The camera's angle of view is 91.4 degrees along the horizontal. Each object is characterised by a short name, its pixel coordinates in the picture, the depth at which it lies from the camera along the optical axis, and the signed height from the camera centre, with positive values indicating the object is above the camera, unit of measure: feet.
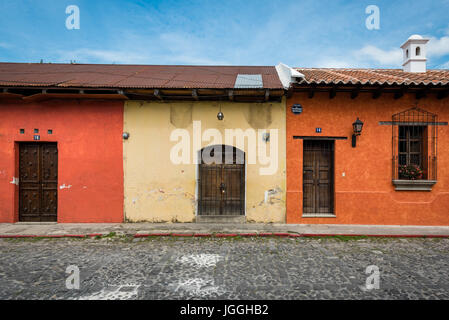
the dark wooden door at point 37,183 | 22.56 -2.17
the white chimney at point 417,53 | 27.53 +14.04
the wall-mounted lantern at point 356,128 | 21.53 +3.53
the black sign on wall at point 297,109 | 22.63 +5.64
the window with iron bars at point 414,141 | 22.38 +2.23
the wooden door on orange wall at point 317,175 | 23.30 -1.20
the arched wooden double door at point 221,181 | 22.97 -1.89
